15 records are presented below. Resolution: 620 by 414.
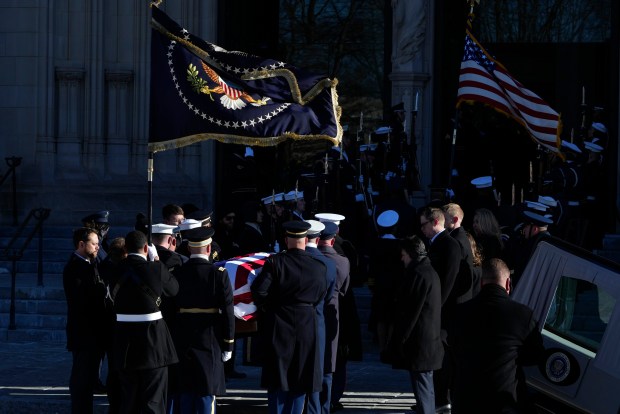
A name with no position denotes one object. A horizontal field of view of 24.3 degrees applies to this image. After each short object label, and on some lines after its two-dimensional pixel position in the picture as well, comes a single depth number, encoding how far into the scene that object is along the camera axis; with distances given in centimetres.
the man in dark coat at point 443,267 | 1242
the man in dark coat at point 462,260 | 1257
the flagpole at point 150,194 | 1166
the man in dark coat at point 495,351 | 914
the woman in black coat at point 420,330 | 1177
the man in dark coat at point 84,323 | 1202
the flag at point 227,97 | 1270
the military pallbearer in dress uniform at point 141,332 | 1114
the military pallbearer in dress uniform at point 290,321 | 1170
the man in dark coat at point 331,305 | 1243
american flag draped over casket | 1210
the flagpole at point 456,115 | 1686
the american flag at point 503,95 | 1658
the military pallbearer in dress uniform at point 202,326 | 1142
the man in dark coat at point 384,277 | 1285
